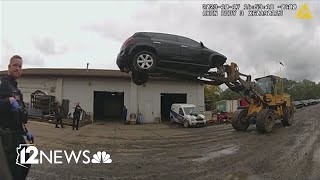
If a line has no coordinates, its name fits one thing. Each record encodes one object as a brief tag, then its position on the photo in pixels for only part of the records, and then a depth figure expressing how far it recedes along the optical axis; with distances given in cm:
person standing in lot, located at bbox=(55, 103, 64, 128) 1281
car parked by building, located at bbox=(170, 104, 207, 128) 1489
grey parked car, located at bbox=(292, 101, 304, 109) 3001
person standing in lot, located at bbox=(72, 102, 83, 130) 1207
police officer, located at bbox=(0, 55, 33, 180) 222
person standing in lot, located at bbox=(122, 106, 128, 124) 1721
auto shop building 1750
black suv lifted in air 576
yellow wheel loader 908
